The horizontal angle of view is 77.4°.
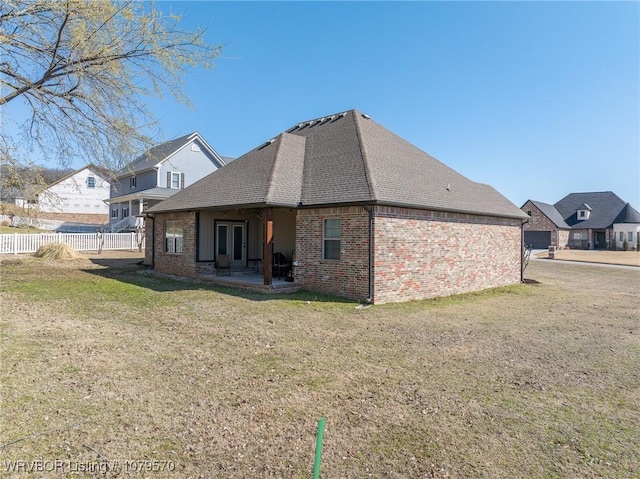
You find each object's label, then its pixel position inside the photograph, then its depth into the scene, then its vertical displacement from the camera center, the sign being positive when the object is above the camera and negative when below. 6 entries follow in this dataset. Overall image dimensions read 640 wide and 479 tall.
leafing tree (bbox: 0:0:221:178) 8.23 +4.07
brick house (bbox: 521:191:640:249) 47.50 +2.37
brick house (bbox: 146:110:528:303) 11.76 +0.72
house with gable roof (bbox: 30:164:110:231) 42.47 +3.03
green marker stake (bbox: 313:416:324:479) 2.06 -1.09
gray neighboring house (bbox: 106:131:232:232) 31.73 +5.23
